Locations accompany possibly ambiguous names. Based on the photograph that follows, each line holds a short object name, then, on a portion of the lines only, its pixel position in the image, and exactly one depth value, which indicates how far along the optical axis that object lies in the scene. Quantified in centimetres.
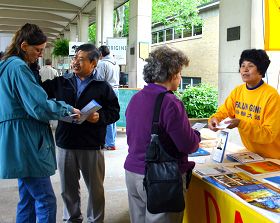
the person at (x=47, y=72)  758
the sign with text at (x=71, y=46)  893
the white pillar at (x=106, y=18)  978
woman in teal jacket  175
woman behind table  204
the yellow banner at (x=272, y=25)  257
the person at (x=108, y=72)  508
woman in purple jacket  154
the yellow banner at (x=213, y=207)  148
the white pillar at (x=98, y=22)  1030
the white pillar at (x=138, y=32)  750
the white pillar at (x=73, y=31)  1660
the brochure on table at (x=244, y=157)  206
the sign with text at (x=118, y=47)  702
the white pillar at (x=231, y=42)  381
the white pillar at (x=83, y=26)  1338
